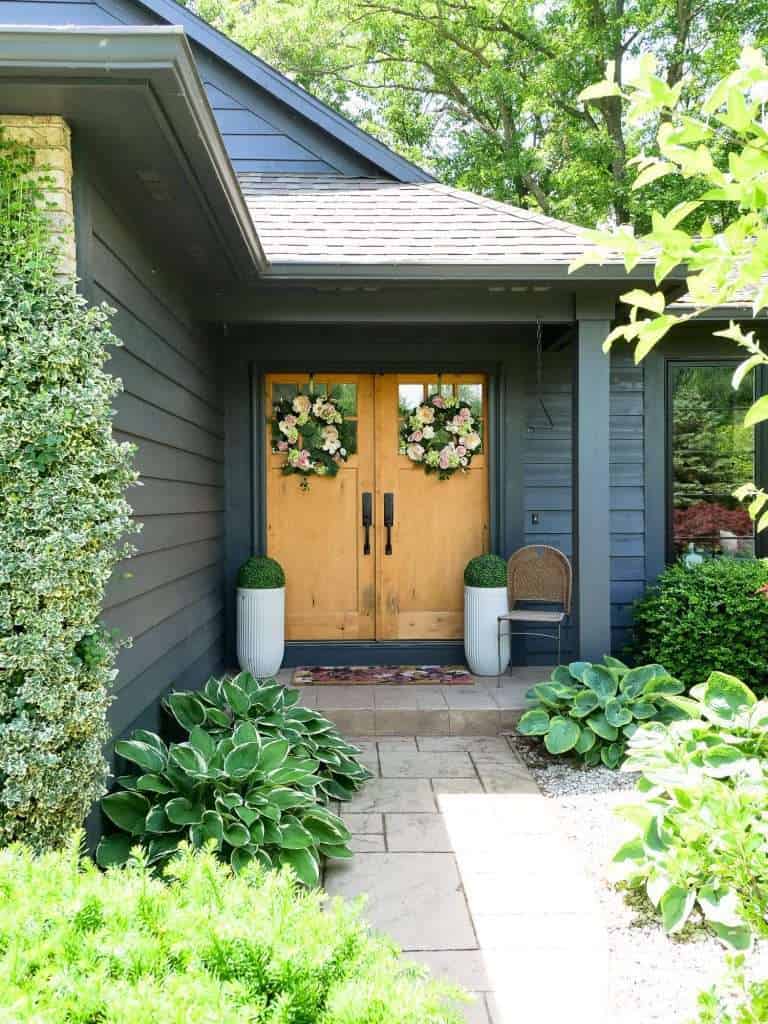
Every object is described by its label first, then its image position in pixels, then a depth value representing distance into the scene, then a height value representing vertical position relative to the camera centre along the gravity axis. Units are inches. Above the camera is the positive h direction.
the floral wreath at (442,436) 229.9 +17.5
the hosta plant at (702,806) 94.9 -35.5
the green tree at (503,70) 460.1 +252.2
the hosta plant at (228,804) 111.0 -41.0
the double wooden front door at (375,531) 231.6 -8.0
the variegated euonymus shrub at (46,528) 94.7 -2.8
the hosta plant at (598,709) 163.6 -40.8
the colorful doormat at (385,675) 211.2 -44.0
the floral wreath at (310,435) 228.7 +18.0
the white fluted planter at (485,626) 213.6 -31.4
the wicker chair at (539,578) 216.5 -19.8
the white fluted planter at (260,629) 211.2 -31.3
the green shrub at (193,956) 49.5 -29.2
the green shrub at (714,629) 192.7 -29.1
